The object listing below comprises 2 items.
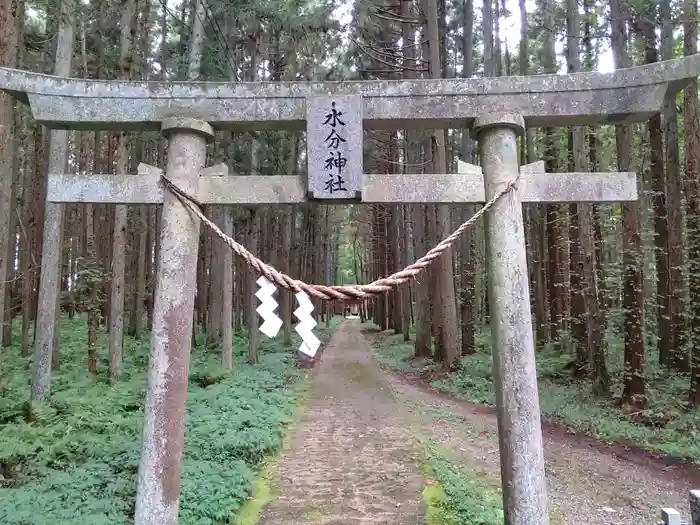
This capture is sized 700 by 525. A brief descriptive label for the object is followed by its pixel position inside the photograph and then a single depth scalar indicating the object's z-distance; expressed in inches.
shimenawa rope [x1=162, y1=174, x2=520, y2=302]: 123.3
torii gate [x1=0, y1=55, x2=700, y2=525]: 144.9
